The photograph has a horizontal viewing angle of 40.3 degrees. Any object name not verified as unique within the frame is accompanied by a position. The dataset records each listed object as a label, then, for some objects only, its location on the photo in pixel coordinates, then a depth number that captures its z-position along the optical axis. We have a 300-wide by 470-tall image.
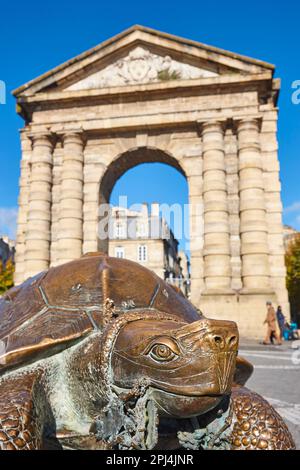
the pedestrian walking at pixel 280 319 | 15.75
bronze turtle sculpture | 1.55
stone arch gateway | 17.16
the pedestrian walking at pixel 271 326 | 14.31
